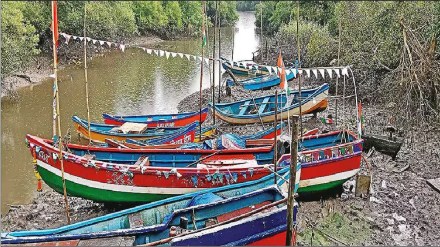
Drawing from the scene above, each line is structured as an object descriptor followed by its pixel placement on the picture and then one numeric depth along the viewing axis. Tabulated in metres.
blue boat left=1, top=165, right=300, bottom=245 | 7.29
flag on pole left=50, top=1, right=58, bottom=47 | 7.69
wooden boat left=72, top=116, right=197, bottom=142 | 14.48
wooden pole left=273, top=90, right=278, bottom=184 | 8.59
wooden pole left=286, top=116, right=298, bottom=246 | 6.68
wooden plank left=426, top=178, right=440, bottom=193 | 11.23
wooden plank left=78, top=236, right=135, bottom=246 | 7.25
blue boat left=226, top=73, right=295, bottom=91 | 21.58
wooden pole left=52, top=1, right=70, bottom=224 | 7.68
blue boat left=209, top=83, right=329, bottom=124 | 16.62
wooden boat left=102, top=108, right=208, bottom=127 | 15.70
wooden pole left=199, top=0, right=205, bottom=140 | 13.14
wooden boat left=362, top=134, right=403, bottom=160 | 12.88
